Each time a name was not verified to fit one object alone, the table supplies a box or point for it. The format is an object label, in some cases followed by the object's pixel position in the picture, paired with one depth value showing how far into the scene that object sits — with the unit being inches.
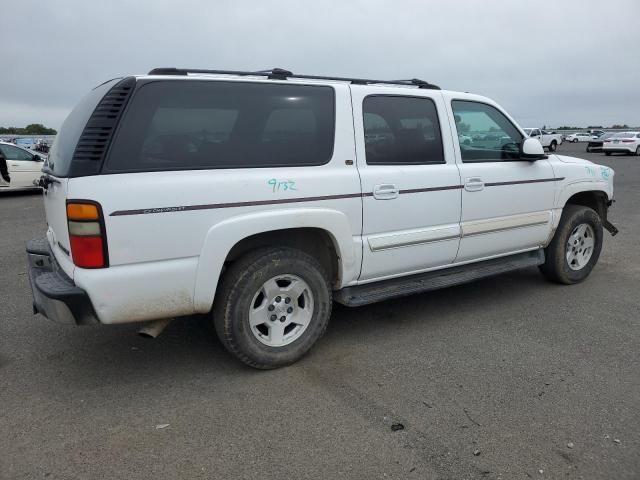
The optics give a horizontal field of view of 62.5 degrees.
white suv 116.3
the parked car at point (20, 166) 521.3
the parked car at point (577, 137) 2286.0
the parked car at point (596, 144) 1257.8
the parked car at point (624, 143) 1141.1
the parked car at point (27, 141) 1023.4
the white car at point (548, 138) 1465.3
